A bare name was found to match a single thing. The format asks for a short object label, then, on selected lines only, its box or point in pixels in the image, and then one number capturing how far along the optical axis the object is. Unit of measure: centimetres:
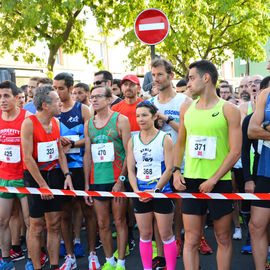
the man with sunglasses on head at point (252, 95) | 566
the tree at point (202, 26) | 1428
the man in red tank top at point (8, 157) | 498
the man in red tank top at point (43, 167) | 457
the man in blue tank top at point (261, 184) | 394
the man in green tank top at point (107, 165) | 477
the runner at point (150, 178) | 434
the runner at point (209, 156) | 378
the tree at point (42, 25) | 1203
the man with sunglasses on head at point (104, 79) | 639
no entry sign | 687
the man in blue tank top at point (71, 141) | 524
